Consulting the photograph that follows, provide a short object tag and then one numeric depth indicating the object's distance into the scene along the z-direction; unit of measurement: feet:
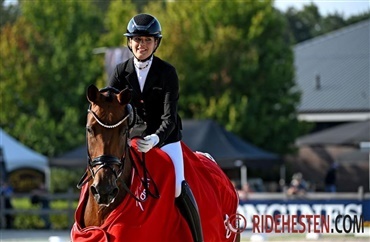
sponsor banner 54.44
